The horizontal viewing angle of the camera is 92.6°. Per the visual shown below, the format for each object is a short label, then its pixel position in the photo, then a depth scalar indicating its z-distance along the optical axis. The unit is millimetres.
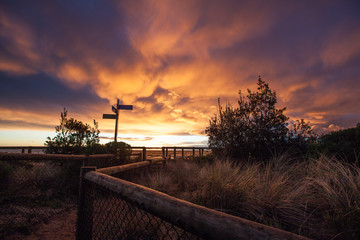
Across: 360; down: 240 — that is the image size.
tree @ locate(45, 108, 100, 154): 7219
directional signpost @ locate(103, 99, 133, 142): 8359
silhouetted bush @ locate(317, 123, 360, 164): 5163
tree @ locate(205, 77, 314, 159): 6387
